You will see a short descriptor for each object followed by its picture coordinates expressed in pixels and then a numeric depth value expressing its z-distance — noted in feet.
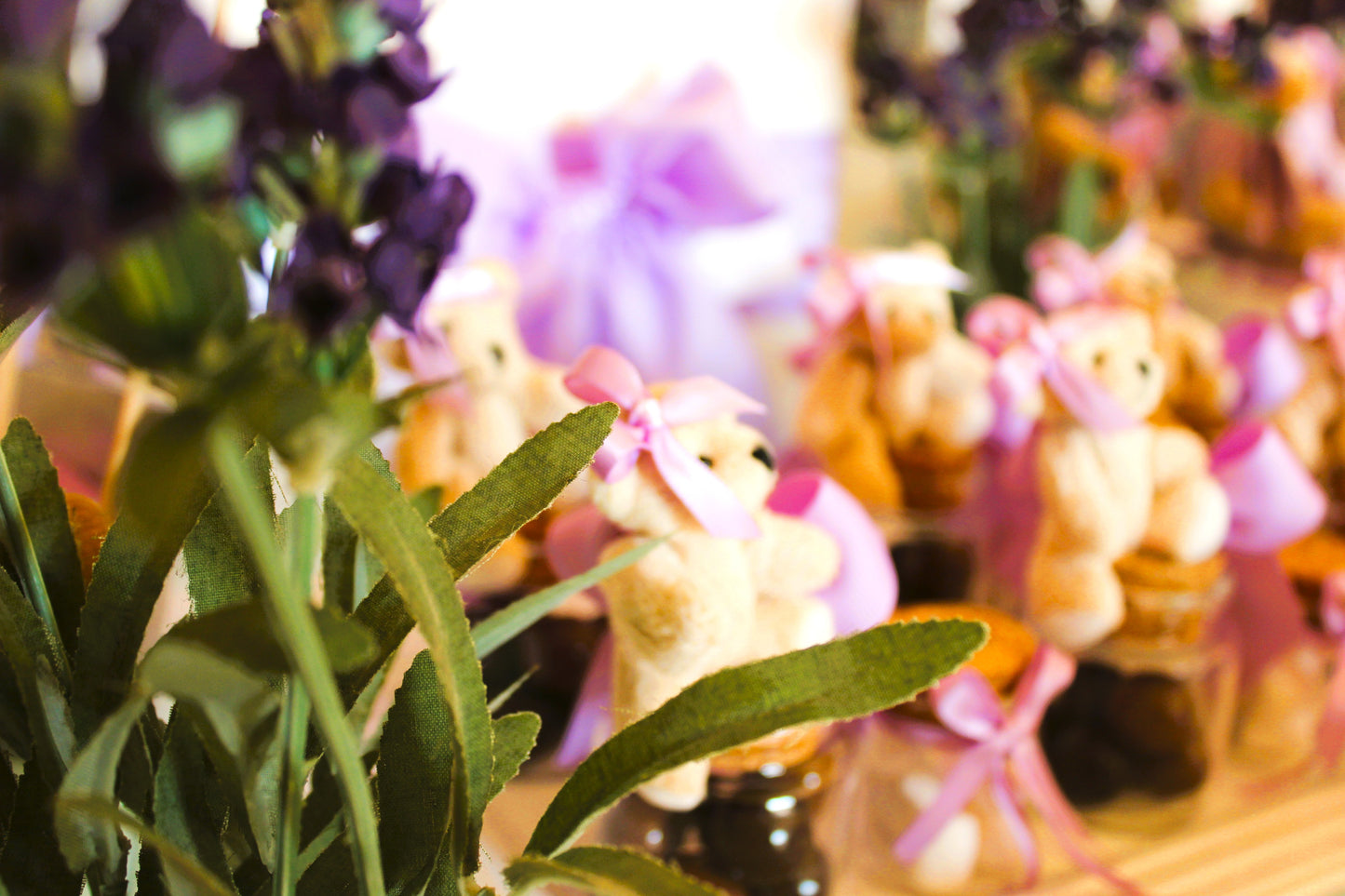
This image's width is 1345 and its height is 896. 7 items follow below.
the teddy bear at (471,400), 1.46
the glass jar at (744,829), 1.25
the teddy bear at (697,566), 1.03
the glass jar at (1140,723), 1.60
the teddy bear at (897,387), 1.75
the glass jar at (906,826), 1.43
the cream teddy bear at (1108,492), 1.52
